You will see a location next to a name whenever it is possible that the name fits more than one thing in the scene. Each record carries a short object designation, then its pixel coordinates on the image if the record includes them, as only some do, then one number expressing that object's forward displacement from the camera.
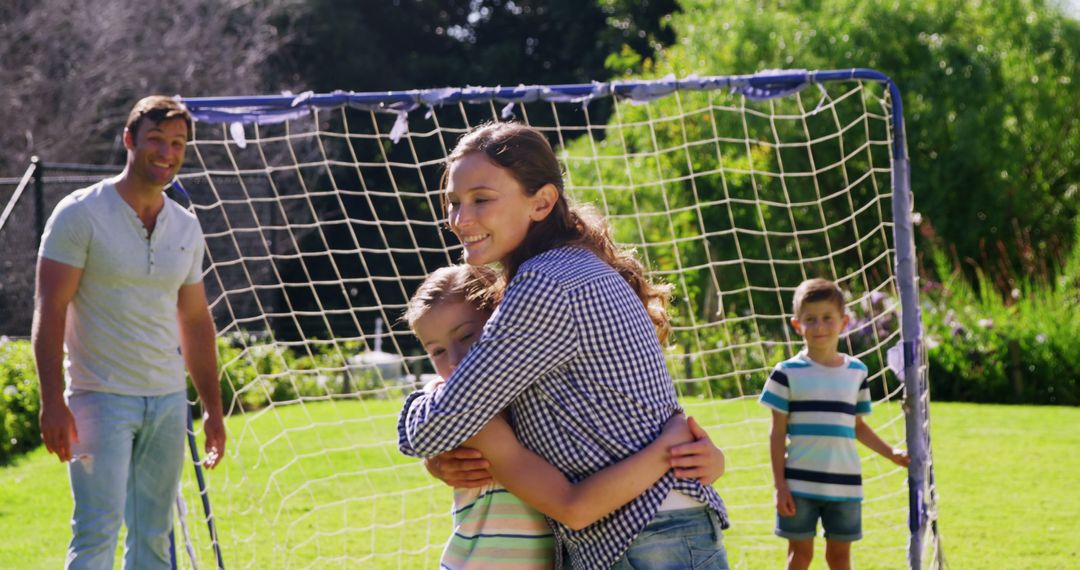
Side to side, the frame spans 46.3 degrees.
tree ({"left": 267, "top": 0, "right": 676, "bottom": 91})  23.33
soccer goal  4.77
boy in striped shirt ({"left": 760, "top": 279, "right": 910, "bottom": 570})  4.46
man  3.74
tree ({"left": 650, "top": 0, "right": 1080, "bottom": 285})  13.98
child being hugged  2.19
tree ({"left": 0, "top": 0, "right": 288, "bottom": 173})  16.17
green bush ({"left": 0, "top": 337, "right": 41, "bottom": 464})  8.41
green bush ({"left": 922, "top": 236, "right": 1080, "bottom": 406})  10.85
